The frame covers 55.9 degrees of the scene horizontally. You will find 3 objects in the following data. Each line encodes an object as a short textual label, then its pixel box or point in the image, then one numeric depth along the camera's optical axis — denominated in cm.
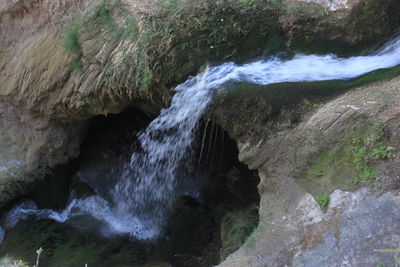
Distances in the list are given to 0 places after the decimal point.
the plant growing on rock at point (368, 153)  342
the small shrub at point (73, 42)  519
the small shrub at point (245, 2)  488
